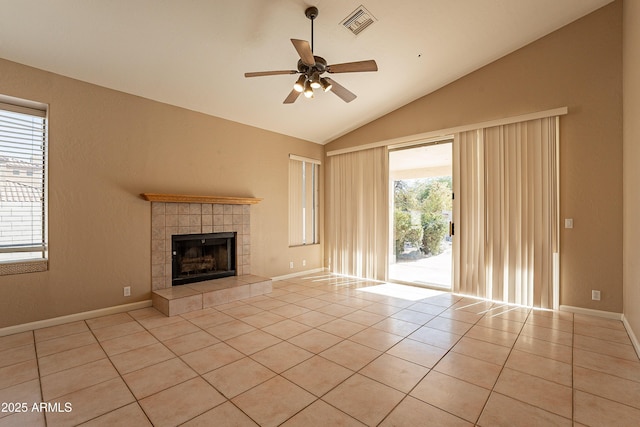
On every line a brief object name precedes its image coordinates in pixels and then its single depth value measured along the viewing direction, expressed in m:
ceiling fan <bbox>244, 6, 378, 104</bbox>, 2.68
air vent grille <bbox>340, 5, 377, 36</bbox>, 3.10
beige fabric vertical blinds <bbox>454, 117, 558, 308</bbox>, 3.82
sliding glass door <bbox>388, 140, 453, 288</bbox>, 5.48
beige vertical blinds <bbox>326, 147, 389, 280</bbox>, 5.53
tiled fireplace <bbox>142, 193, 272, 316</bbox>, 3.90
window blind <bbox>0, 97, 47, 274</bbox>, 3.18
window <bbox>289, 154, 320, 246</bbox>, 6.01
